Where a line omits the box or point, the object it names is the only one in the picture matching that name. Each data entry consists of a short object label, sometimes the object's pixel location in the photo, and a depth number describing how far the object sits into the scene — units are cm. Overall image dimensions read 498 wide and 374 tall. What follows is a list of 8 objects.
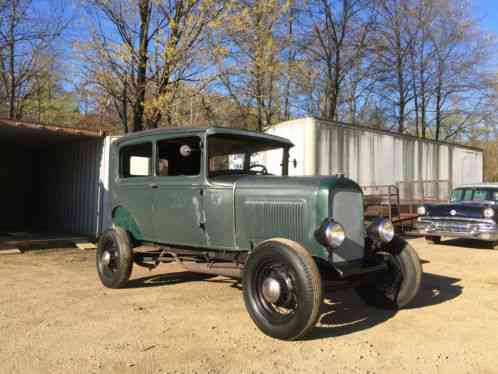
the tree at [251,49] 1326
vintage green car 370
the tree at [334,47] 2286
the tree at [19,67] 1806
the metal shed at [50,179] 1098
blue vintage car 960
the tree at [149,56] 1296
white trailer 1039
